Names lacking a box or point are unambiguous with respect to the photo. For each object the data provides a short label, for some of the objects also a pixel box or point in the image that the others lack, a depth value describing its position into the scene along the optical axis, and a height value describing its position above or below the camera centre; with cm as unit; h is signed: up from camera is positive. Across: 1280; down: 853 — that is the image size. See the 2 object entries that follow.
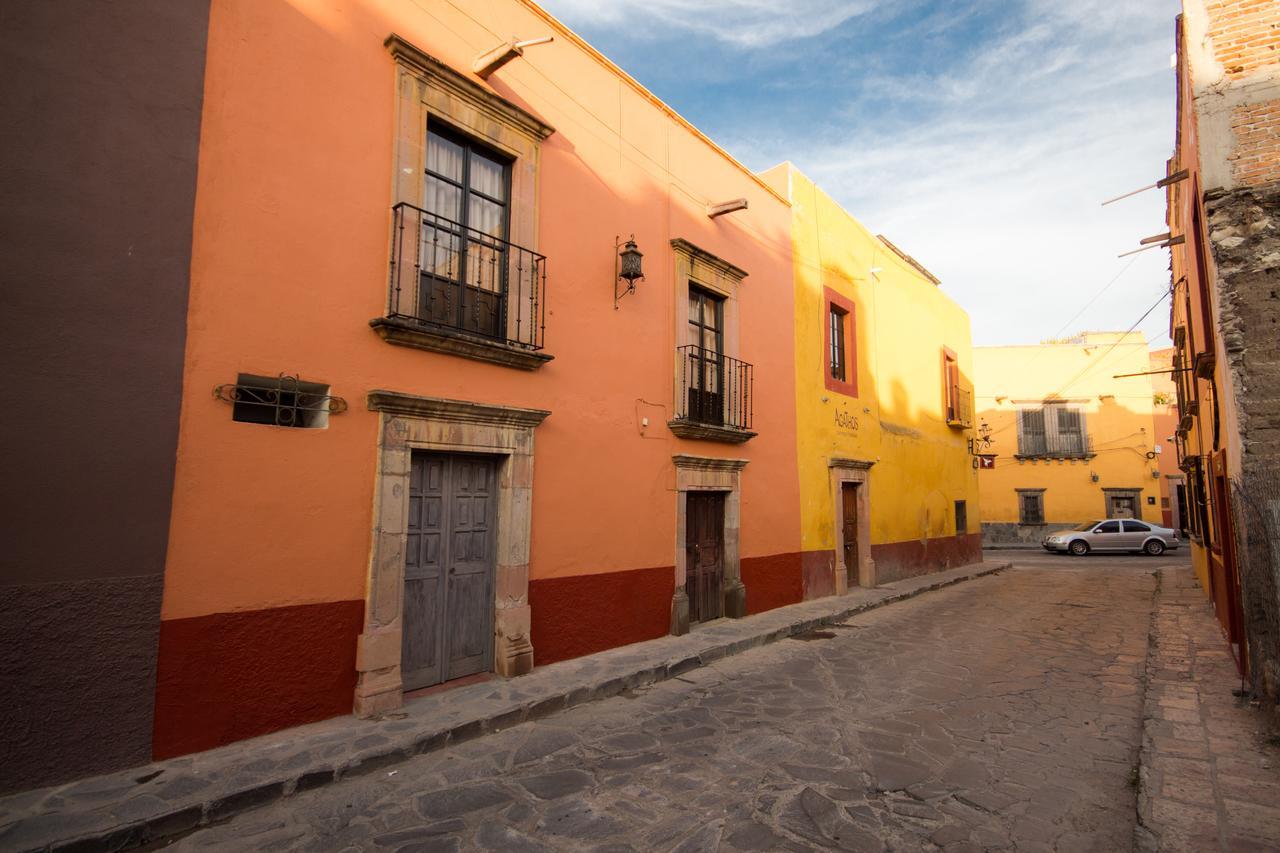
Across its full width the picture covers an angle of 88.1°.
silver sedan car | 2194 -143
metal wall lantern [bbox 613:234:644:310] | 753 +257
